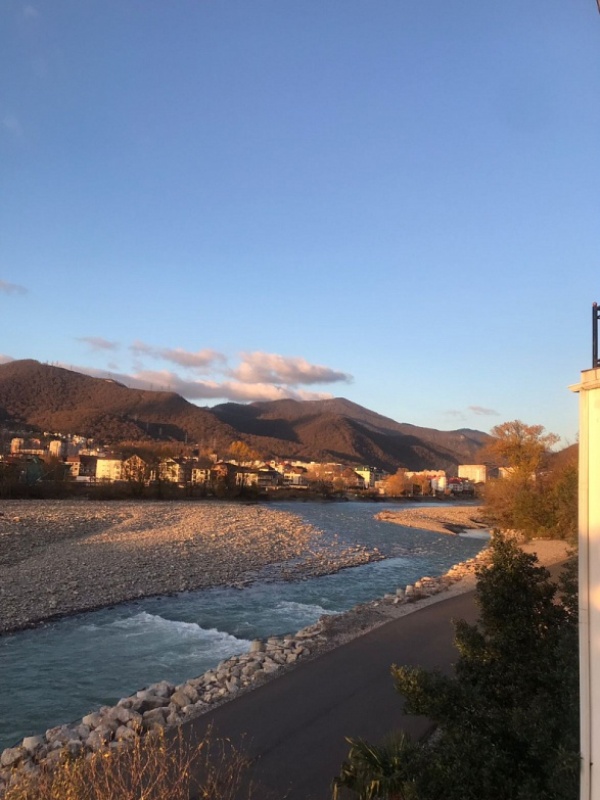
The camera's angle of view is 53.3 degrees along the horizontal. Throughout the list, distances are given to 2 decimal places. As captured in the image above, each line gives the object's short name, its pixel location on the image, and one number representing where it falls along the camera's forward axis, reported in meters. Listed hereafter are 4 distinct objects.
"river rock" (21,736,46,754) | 6.25
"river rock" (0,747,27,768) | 5.92
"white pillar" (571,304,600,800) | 2.77
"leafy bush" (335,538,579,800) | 3.60
